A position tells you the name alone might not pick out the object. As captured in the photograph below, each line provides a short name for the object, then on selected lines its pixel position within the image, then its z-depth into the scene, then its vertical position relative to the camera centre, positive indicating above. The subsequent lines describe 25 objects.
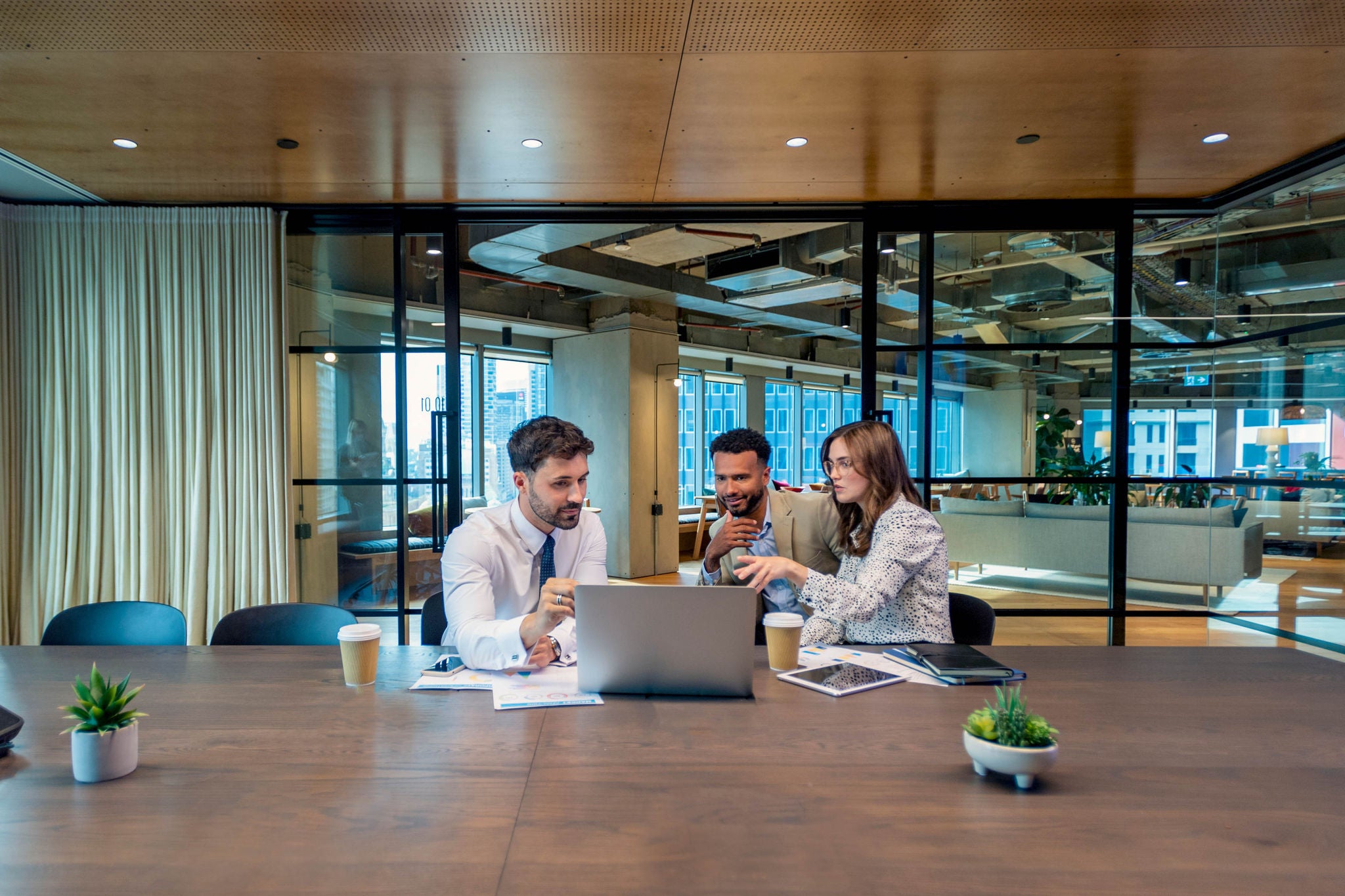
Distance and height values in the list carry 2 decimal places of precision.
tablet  1.71 -0.56
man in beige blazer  2.69 -0.27
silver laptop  1.55 -0.42
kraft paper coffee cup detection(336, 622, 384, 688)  1.71 -0.49
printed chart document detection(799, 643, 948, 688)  1.83 -0.57
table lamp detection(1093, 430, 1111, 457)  3.86 +0.01
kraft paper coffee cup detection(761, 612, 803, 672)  1.83 -0.49
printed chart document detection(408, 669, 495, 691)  1.72 -0.56
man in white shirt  2.06 -0.31
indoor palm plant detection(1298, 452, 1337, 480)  3.15 -0.10
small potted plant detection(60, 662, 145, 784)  1.25 -0.49
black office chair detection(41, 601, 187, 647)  2.38 -0.59
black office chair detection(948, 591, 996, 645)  2.44 -0.59
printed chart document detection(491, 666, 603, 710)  1.62 -0.56
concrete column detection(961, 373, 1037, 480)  3.88 +0.10
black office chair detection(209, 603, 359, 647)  2.33 -0.58
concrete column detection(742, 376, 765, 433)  10.70 +0.60
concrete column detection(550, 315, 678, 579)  7.56 +0.14
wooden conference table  0.99 -0.57
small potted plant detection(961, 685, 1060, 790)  1.20 -0.49
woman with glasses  2.07 -0.35
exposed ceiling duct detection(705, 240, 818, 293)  5.68 +1.35
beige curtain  3.66 +0.14
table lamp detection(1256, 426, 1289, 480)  3.36 +0.00
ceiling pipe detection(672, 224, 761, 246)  4.44 +1.26
